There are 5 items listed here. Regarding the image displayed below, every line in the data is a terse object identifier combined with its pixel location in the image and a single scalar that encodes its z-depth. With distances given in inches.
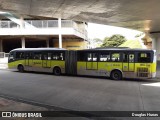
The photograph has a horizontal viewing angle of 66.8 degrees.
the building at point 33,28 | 834.7
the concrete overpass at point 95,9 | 289.9
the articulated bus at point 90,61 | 375.1
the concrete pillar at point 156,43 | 753.9
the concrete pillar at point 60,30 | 849.6
